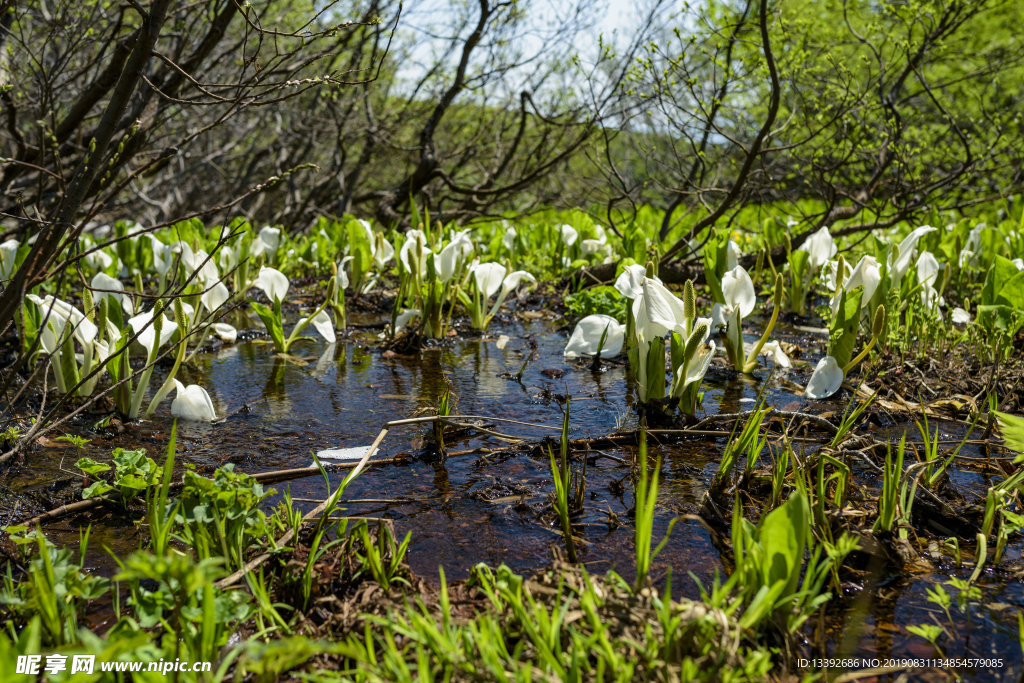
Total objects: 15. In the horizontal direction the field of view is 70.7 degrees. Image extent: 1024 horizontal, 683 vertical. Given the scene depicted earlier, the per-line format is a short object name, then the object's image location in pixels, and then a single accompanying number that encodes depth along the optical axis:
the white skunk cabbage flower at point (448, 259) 3.82
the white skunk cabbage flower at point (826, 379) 2.75
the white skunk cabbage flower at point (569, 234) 5.57
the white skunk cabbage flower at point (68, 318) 2.40
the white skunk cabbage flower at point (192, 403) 2.49
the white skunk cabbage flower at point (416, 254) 3.95
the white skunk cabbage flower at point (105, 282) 3.19
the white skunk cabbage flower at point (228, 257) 4.81
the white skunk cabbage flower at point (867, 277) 2.94
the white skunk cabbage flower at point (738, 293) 2.88
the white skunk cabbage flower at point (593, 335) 3.03
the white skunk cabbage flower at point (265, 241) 5.25
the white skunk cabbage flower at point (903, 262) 3.18
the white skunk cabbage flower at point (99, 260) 5.04
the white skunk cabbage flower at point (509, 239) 5.86
